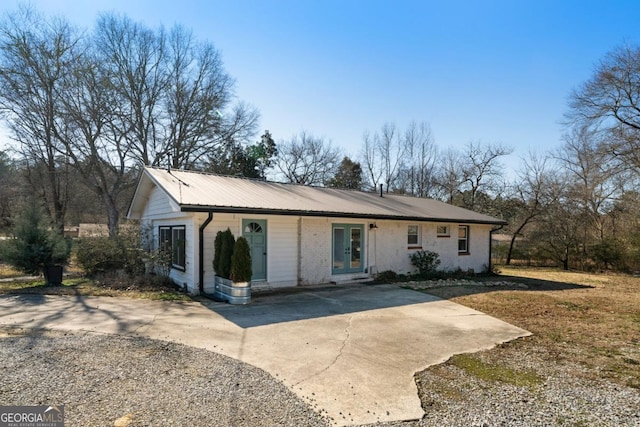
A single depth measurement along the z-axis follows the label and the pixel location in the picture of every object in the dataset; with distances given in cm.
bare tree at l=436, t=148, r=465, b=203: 3116
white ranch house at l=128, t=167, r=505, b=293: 955
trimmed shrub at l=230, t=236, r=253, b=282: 827
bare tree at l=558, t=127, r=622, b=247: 1992
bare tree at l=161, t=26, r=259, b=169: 2314
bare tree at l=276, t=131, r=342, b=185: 3347
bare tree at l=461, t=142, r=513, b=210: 2911
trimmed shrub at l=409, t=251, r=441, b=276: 1351
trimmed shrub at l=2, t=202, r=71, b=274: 1011
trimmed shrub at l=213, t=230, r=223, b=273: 907
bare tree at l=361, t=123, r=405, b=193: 3397
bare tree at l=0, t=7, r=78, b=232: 1784
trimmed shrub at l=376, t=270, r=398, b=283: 1221
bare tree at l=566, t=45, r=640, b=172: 1802
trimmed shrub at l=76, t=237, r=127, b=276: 1175
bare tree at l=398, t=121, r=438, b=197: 3388
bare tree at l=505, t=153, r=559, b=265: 2352
